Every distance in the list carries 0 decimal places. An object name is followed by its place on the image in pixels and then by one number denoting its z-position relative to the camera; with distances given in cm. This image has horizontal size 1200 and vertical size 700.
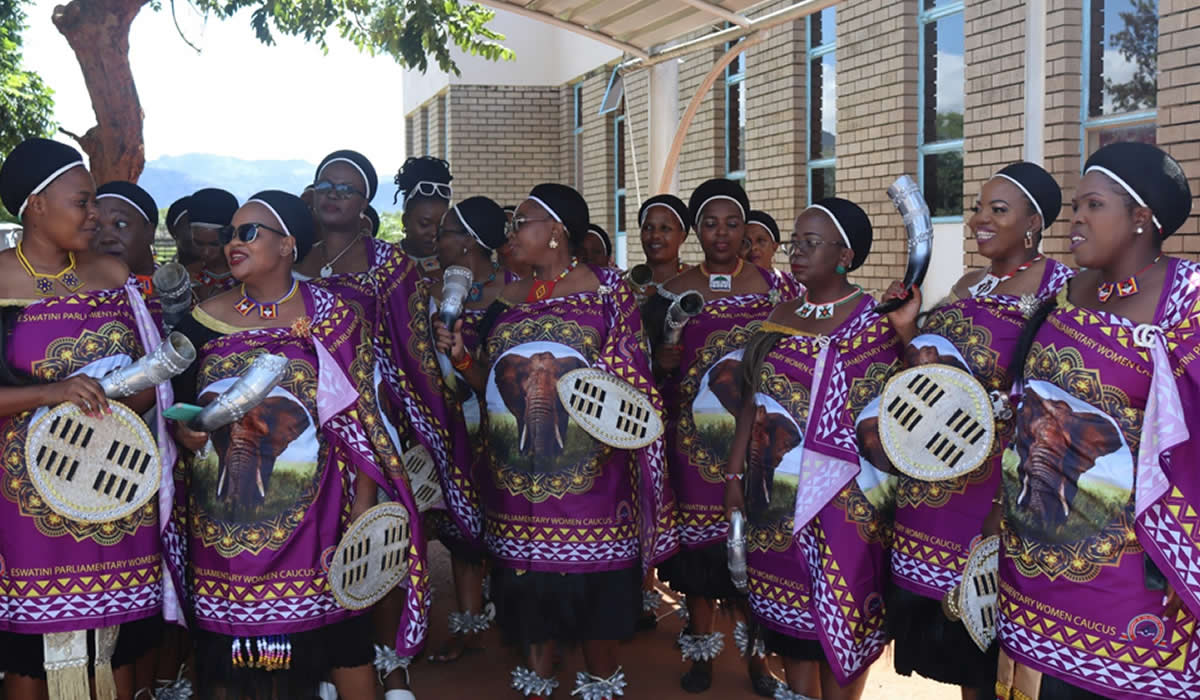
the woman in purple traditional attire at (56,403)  357
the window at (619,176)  1455
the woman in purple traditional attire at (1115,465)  281
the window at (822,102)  909
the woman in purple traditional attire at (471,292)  546
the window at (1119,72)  610
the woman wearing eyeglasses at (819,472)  396
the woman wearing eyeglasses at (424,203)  579
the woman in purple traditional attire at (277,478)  372
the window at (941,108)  756
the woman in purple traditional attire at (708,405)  505
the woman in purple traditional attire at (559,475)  439
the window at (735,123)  1080
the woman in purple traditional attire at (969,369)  367
